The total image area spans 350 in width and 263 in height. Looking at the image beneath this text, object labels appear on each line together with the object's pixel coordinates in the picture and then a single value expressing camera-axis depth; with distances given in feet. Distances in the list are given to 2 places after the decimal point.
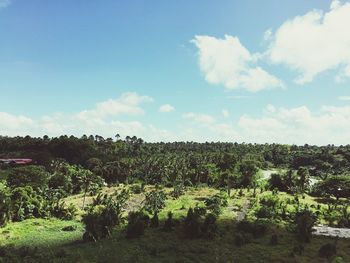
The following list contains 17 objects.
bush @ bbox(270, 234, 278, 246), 268.82
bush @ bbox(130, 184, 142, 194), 481.09
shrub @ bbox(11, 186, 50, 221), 327.06
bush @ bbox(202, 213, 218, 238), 281.33
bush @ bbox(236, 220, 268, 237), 294.25
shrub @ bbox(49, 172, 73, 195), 452.76
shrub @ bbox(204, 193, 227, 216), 362.18
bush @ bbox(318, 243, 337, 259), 244.42
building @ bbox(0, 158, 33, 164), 556.92
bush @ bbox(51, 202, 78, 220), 347.36
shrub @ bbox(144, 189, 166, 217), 370.06
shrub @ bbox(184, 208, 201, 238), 282.56
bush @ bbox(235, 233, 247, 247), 267.18
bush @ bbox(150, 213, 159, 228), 309.01
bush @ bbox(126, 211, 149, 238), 276.00
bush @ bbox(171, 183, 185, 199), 454.68
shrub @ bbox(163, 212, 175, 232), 297.12
